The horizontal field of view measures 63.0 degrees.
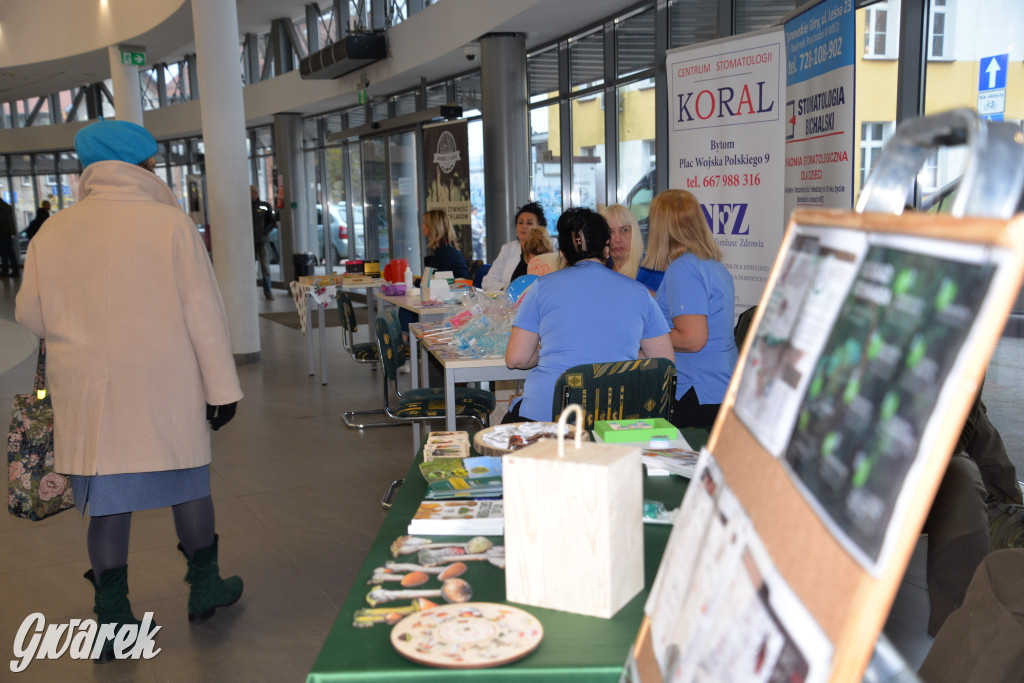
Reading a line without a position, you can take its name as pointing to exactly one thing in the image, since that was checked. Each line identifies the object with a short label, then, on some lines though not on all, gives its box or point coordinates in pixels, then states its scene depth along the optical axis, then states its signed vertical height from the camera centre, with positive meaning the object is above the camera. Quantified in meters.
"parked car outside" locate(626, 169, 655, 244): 7.25 +0.07
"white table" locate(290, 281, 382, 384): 7.03 -0.75
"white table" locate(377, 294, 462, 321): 5.55 -0.65
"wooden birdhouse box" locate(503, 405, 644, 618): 1.13 -0.44
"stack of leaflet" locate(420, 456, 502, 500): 1.69 -0.56
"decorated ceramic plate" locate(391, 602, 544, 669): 1.09 -0.58
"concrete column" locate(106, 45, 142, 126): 11.36 +1.78
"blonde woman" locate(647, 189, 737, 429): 3.27 -0.39
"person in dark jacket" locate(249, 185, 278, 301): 13.62 -0.21
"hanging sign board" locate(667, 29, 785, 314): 4.39 +0.34
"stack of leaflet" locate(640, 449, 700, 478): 1.80 -0.56
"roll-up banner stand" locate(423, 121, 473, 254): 9.72 +0.48
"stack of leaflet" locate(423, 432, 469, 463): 1.99 -0.57
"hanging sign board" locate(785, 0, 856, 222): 3.71 +0.45
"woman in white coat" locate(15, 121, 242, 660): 2.38 -0.35
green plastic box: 1.97 -0.53
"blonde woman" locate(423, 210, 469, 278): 6.87 -0.28
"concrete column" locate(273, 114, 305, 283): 14.91 +0.52
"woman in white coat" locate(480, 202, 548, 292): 6.00 -0.33
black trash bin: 13.97 -0.81
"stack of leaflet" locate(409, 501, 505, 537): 1.52 -0.56
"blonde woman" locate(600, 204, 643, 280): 4.40 -0.17
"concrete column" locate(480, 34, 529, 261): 8.21 +0.78
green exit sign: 11.80 +2.26
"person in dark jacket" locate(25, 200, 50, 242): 18.93 +0.15
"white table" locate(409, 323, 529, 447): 3.71 -0.72
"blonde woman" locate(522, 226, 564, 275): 5.46 -0.24
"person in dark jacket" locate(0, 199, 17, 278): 16.64 -0.61
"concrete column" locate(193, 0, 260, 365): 7.75 +0.65
